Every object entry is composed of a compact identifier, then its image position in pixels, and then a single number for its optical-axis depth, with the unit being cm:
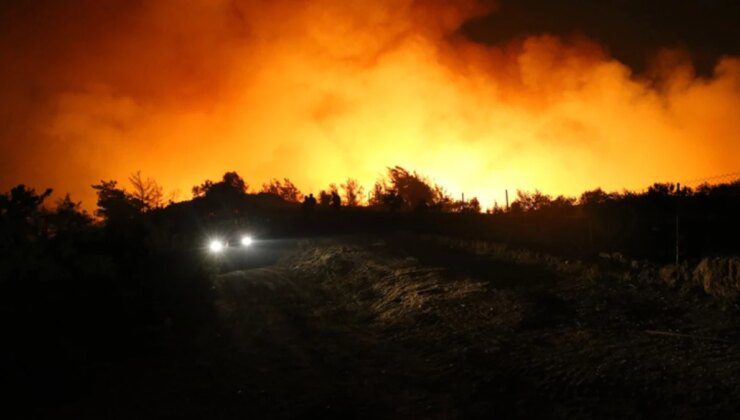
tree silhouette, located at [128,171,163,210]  5253
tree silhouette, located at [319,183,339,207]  5917
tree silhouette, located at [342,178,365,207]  6612
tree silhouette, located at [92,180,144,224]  3785
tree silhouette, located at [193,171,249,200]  4938
